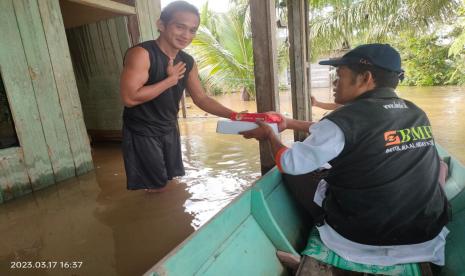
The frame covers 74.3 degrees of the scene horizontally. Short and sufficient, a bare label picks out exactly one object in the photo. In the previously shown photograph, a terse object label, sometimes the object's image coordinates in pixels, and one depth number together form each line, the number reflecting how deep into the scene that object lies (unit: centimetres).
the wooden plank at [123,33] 480
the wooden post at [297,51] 352
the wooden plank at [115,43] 494
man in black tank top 236
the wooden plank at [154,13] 491
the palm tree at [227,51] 762
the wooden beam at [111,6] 391
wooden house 338
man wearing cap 132
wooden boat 128
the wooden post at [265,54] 240
